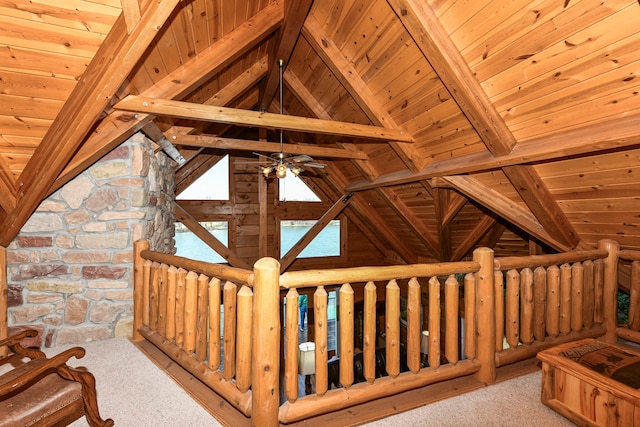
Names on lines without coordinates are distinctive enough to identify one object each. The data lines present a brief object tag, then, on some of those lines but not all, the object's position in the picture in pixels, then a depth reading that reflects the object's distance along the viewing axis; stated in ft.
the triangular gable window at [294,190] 22.59
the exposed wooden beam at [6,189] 7.82
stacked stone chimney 9.32
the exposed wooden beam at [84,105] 5.57
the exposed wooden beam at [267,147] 14.19
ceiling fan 12.55
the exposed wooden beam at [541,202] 9.71
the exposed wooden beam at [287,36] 8.87
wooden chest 5.28
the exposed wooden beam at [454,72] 7.48
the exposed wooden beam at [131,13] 5.07
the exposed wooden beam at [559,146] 6.67
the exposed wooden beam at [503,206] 11.52
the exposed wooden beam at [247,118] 8.66
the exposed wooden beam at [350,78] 10.95
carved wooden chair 4.29
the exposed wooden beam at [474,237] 16.14
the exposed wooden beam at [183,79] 8.71
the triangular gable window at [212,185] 20.51
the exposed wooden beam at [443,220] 14.42
